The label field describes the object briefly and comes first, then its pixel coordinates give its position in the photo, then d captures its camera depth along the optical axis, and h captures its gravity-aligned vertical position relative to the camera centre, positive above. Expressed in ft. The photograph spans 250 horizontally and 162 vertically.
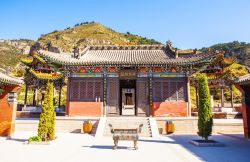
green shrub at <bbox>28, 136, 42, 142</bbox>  35.32 -5.86
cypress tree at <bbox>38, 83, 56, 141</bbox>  35.94 -2.81
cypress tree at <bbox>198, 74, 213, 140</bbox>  36.96 -1.53
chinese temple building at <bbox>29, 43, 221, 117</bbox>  57.26 +4.37
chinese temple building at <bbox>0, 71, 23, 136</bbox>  43.83 -1.06
